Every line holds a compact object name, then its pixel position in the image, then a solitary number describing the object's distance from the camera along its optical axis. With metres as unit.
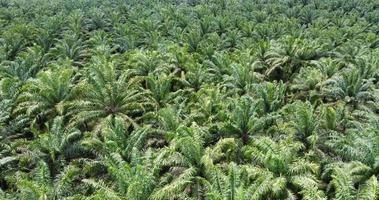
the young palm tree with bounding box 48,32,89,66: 35.91
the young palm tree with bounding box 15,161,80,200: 15.80
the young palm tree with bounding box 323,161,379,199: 15.44
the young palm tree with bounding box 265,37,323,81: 34.94
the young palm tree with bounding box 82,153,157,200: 15.96
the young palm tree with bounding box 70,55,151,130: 23.34
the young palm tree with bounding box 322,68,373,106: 26.62
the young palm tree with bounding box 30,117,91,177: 20.11
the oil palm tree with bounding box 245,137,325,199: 16.42
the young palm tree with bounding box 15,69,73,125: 23.89
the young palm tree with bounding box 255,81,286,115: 24.34
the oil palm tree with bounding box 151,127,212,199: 17.30
